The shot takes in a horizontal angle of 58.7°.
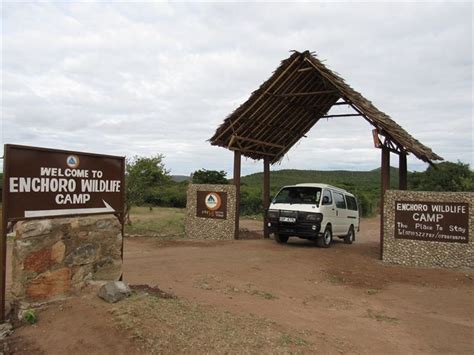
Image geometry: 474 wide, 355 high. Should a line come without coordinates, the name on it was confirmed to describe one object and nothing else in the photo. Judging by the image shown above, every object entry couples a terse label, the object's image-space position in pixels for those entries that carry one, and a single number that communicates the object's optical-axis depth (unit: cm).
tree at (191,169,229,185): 3316
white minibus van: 1305
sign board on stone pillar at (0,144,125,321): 518
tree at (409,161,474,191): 3011
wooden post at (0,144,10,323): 508
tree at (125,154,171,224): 1847
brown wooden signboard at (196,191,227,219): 1548
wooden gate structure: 1281
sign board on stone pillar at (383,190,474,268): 1040
